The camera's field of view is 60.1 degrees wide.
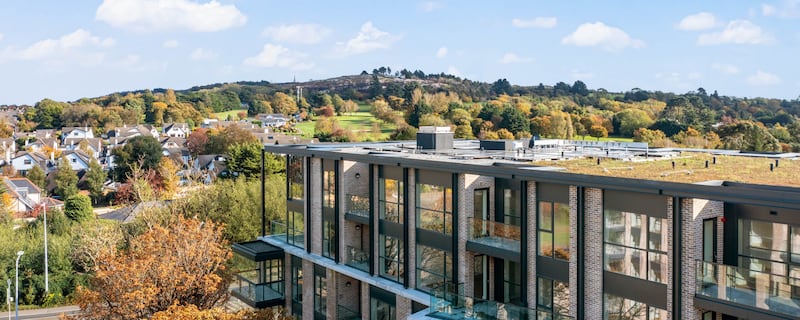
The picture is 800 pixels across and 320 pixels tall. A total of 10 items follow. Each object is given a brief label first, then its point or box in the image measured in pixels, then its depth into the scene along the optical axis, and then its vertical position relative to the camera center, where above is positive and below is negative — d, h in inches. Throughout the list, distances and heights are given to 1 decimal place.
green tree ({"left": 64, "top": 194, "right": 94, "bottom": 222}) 2650.1 -279.7
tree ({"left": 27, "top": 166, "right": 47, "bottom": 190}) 3681.1 -215.8
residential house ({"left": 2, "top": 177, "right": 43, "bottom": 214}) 3068.4 -265.8
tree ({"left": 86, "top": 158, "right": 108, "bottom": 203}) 3570.4 -232.3
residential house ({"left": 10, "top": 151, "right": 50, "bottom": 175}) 4124.0 -152.7
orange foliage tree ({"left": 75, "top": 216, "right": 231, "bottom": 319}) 951.6 -203.3
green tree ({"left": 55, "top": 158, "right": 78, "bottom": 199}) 3556.1 -232.1
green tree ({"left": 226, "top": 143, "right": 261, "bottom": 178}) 2950.3 -108.0
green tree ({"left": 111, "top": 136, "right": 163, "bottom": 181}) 3892.5 -104.1
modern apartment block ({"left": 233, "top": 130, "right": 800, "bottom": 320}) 613.3 -119.9
